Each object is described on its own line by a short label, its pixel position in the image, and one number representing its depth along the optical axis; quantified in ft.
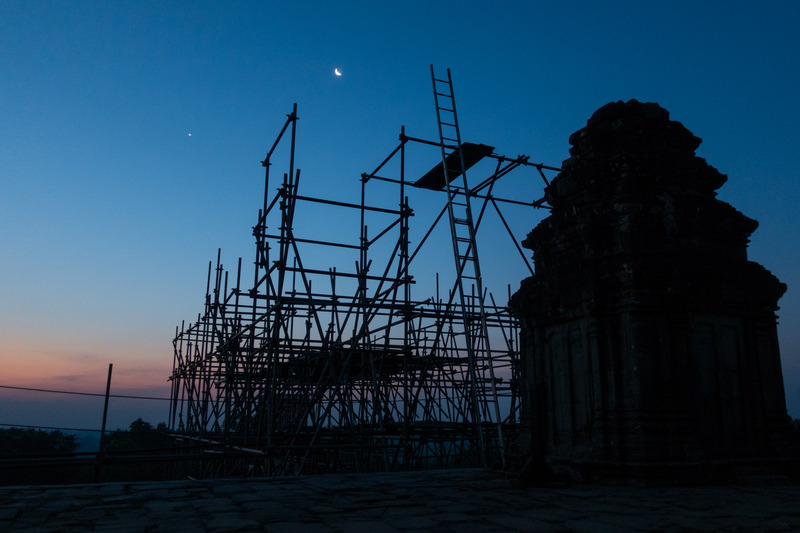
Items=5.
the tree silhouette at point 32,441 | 147.33
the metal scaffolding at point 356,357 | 39.68
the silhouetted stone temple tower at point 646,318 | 25.23
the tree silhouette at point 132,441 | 162.53
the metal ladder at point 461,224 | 31.25
